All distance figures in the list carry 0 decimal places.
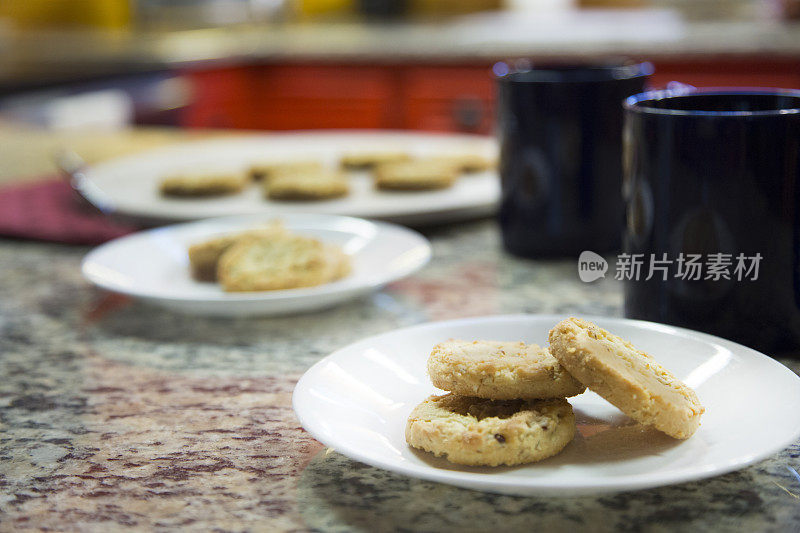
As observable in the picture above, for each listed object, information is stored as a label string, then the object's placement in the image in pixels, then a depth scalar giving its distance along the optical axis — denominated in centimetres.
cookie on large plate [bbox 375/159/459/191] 136
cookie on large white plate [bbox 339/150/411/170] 157
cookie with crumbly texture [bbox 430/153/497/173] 150
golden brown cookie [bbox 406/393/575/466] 54
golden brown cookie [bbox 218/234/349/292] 95
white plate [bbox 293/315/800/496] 50
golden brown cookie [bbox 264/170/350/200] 136
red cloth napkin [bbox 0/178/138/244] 128
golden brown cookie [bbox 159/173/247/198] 138
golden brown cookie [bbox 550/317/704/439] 55
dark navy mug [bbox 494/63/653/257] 107
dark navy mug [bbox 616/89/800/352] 73
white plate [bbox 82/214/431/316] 88
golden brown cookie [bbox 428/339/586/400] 58
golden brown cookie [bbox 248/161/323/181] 148
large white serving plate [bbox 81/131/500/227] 128
